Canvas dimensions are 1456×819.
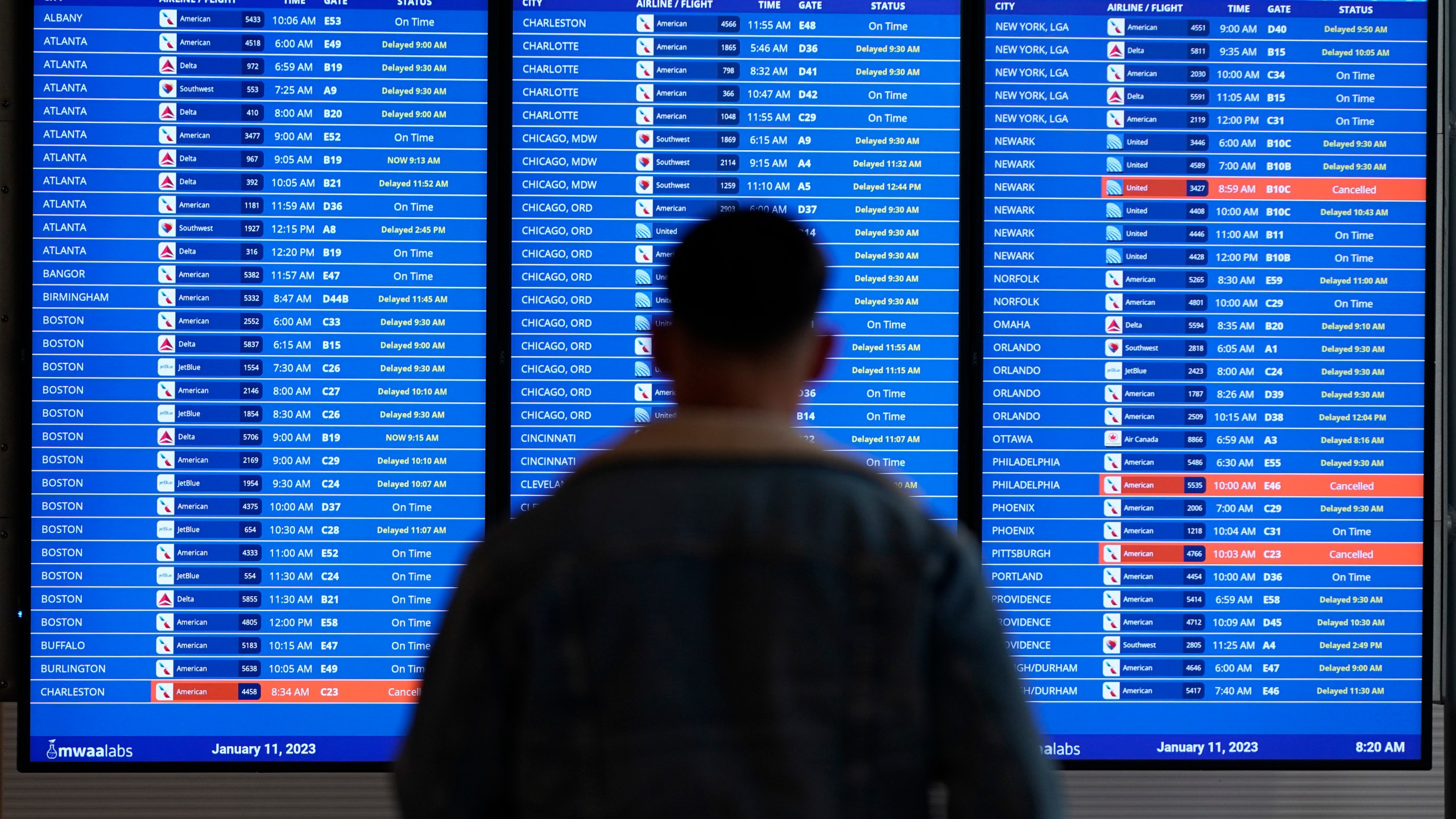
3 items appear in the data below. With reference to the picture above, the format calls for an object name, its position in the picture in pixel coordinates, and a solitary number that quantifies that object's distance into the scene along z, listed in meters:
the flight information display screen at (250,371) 4.97
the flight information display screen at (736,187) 5.02
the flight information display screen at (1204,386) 5.04
